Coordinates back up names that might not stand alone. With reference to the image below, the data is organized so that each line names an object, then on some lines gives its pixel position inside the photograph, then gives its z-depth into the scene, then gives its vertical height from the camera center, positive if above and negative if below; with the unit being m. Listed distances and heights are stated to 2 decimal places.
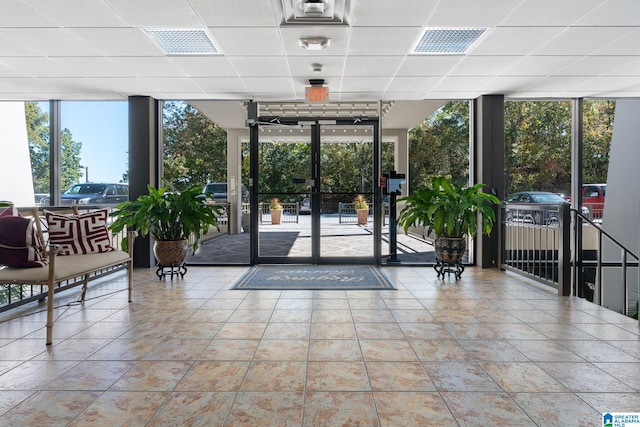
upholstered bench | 2.87 -0.35
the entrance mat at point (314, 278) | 4.68 -0.93
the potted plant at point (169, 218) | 4.86 -0.16
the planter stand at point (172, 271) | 5.18 -0.88
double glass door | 6.26 +0.32
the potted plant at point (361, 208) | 6.30 -0.04
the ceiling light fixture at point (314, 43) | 3.82 +1.57
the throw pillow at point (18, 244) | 2.91 -0.28
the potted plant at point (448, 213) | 4.92 -0.10
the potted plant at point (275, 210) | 6.29 -0.07
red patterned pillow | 3.50 -0.24
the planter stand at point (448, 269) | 5.10 -0.82
